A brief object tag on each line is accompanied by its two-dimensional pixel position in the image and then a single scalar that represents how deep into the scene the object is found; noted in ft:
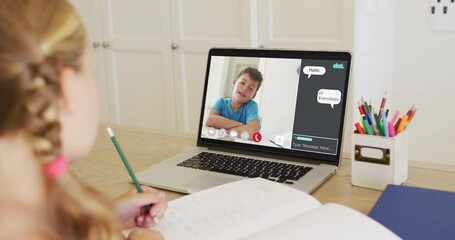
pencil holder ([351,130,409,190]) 3.77
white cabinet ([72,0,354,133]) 8.70
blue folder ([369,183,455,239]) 3.11
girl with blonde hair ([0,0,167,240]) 1.85
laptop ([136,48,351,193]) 4.10
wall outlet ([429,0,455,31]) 8.39
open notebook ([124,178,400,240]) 2.87
